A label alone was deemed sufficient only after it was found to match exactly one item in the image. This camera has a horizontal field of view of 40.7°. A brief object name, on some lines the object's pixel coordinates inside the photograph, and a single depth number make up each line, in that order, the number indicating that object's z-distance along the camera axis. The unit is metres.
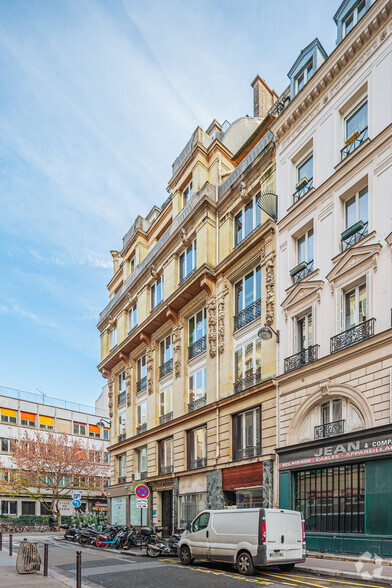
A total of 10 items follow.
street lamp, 19.14
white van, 12.78
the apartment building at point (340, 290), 15.35
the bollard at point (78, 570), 10.59
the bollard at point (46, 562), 12.98
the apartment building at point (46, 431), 58.00
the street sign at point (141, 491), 20.34
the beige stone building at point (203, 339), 21.58
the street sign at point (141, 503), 20.09
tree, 51.44
